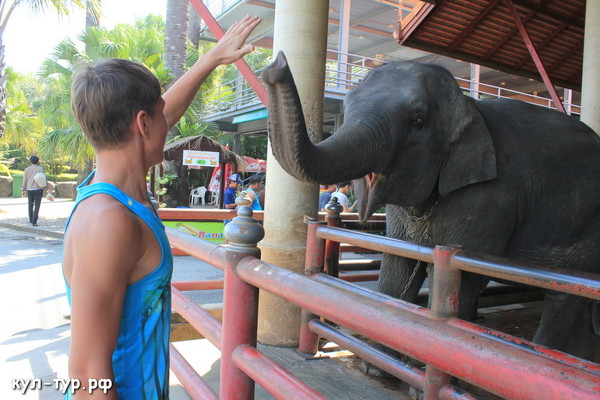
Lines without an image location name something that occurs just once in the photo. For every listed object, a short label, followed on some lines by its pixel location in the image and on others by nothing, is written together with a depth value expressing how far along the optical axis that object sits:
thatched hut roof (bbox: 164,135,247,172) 11.99
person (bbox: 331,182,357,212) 9.42
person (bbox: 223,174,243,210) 10.53
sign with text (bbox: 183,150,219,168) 11.78
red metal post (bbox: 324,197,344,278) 3.95
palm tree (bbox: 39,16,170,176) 13.68
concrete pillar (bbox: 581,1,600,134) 5.60
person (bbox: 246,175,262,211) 8.27
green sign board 8.25
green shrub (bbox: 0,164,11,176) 19.94
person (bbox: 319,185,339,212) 9.60
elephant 2.95
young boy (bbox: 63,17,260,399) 1.18
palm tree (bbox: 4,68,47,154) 19.47
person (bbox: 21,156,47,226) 12.47
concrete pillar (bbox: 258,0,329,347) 3.87
